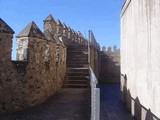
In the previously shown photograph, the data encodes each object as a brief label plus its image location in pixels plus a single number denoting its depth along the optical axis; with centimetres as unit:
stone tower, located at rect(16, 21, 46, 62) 491
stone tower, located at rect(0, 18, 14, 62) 442
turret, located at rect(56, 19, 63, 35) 958
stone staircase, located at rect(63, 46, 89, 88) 714
